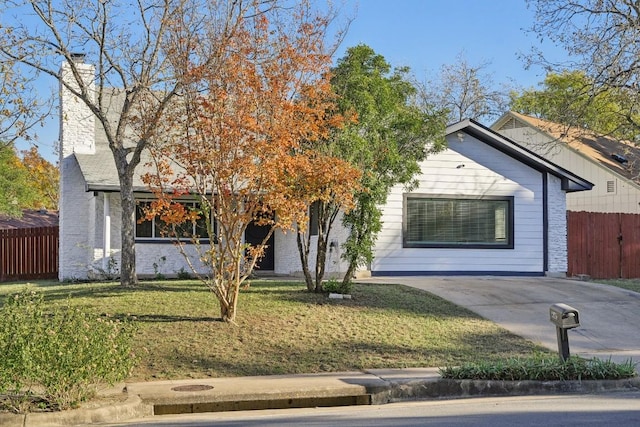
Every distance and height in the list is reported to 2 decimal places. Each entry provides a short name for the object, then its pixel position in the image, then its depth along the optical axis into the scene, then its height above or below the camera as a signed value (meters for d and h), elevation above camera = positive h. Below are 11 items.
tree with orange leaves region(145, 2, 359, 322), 12.04 +1.57
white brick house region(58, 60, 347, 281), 19.42 +0.41
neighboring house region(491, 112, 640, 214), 27.25 +2.71
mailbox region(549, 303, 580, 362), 10.24 -1.19
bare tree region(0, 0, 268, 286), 14.16 +3.44
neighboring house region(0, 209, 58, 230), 32.94 +0.85
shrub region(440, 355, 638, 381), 10.22 -1.88
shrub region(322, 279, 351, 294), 14.98 -1.03
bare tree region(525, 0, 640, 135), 18.02 +4.50
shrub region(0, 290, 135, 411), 8.36 -1.36
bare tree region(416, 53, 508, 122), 43.22 +7.95
